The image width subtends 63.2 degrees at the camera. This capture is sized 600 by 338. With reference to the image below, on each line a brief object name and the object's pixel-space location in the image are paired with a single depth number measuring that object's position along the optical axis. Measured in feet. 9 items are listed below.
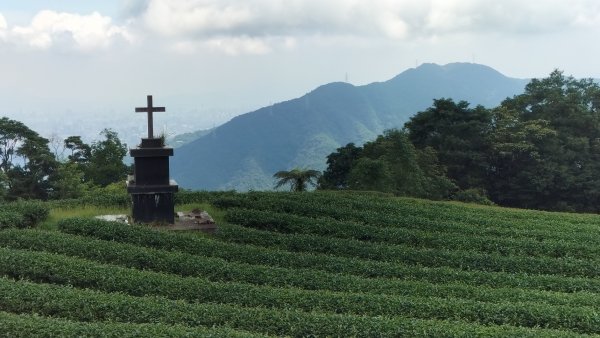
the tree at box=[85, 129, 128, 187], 144.05
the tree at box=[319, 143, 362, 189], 127.93
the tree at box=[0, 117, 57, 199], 130.28
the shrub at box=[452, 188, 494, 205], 107.45
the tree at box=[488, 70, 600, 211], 118.62
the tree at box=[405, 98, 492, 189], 127.65
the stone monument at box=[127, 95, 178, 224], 49.03
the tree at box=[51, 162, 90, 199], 119.03
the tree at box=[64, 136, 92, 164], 148.97
